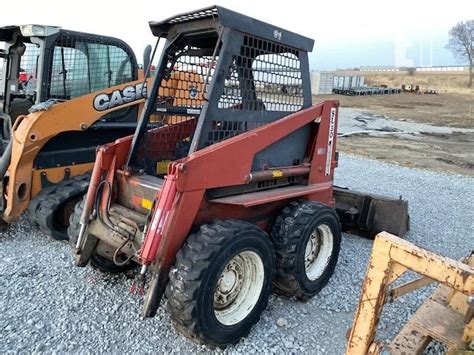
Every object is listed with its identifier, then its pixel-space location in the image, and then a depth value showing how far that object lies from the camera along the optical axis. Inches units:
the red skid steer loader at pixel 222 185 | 117.5
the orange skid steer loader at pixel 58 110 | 192.4
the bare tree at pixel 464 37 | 2256.4
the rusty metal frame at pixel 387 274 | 85.1
